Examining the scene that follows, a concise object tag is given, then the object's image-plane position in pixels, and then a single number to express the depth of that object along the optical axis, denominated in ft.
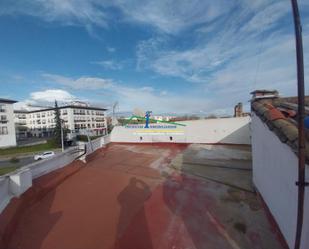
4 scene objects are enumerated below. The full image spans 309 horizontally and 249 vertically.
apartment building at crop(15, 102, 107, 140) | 120.15
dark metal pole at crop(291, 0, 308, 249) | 4.99
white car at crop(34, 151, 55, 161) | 55.61
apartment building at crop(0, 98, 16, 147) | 87.33
